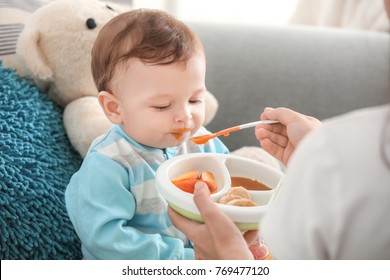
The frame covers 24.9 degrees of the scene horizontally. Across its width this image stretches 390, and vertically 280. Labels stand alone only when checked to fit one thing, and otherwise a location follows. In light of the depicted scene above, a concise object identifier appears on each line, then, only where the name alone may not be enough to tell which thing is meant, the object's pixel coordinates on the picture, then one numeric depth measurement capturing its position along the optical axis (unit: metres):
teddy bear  1.25
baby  1.05
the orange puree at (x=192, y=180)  1.04
